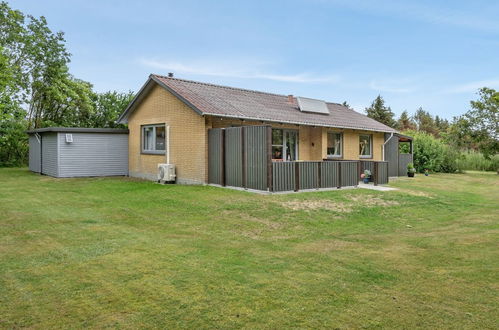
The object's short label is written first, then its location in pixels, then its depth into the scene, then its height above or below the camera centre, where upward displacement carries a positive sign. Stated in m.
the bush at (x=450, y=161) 28.48 -0.25
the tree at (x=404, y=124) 56.01 +5.43
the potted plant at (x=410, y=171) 22.81 -0.80
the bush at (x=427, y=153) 27.05 +0.36
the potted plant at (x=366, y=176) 16.62 -0.79
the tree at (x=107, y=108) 35.62 +5.24
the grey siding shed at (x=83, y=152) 18.34 +0.50
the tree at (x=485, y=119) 28.09 +2.88
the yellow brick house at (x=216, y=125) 14.90 +1.65
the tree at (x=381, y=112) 49.97 +6.36
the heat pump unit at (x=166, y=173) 15.45 -0.52
